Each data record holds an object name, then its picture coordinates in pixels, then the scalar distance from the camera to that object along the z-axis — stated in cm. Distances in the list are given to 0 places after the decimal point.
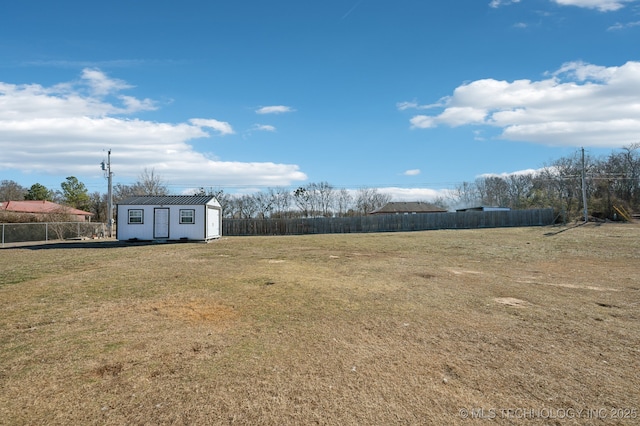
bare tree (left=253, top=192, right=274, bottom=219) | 4953
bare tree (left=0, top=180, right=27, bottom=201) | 5319
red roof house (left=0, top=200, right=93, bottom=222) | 3731
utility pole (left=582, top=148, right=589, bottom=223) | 3173
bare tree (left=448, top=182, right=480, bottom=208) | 6490
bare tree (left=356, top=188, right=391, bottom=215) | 5783
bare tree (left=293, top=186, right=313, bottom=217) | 5209
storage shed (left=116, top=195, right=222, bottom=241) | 2266
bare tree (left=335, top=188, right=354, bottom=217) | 5384
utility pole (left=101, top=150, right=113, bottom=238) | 2884
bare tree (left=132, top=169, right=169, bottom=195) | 4581
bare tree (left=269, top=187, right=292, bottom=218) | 4956
